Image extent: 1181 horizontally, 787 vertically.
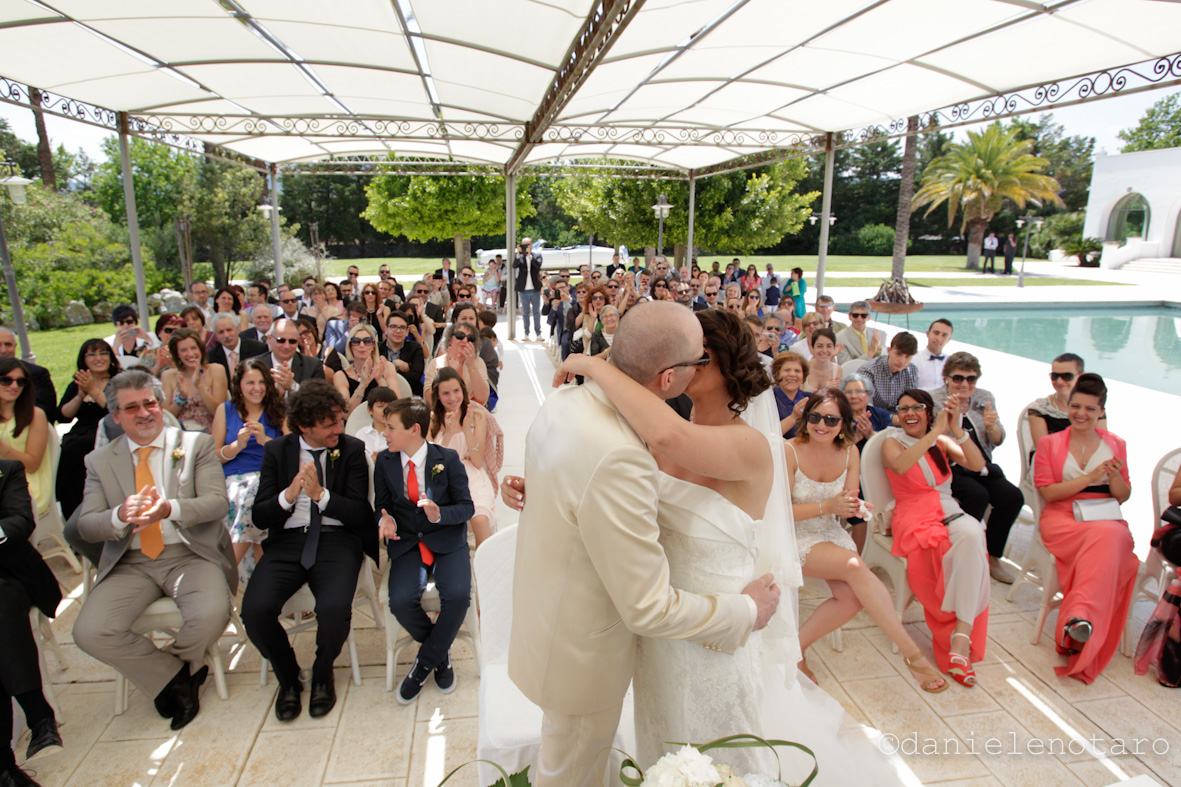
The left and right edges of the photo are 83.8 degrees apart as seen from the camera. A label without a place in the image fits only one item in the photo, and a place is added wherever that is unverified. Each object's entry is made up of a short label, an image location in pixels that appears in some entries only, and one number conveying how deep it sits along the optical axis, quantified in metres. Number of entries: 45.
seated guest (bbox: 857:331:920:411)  5.09
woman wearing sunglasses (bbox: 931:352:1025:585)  4.20
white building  31.42
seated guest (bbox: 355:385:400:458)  4.02
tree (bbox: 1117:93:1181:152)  38.38
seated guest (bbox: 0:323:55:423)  4.71
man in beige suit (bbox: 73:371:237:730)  3.04
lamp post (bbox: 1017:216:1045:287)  26.42
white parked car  32.44
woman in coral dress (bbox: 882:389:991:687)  3.47
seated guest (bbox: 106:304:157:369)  5.57
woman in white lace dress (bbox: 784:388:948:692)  3.37
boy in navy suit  3.22
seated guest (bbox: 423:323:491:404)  5.32
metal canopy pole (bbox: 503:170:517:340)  12.66
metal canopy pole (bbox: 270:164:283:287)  12.95
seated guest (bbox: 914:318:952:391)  5.51
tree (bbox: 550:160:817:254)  20.16
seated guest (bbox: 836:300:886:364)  6.76
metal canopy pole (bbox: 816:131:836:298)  9.69
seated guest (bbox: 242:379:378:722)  3.14
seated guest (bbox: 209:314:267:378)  5.67
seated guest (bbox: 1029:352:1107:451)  4.30
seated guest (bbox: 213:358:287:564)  3.78
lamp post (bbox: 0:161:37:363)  7.02
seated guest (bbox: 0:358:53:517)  3.89
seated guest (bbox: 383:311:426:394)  6.11
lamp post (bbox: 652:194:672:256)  18.08
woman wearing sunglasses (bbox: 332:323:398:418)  5.13
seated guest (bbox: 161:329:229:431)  4.57
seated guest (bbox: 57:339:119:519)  4.27
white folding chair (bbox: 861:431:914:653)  3.88
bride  1.88
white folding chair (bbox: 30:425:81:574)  4.13
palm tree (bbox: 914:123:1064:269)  31.28
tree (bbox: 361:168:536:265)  20.73
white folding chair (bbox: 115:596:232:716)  3.13
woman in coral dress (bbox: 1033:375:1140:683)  3.40
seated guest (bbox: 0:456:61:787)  2.76
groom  1.55
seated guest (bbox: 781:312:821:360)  6.06
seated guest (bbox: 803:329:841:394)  5.21
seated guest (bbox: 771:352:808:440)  4.80
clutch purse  3.65
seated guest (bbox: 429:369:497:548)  4.13
